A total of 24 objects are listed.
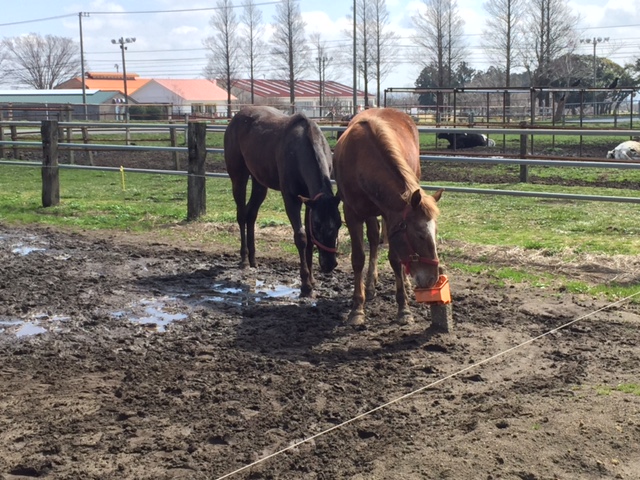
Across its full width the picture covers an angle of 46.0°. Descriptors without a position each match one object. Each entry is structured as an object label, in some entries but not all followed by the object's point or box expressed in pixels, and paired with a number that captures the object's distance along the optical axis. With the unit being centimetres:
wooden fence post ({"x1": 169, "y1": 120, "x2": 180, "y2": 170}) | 1666
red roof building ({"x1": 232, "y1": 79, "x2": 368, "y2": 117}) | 7794
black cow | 2278
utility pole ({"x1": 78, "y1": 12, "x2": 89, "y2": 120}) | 5723
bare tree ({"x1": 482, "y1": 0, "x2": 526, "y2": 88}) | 4403
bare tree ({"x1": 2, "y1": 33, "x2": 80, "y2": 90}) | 9569
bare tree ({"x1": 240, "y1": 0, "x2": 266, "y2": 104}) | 6006
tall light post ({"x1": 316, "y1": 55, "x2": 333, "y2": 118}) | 6506
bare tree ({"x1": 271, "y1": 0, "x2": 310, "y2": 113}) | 5625
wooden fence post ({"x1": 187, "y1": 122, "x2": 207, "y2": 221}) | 1015
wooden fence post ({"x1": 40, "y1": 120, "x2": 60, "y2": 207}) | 1164
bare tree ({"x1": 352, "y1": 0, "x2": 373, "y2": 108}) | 5109
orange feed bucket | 471
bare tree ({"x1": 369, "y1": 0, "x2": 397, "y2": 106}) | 5269
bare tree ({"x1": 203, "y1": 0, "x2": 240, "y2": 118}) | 5938
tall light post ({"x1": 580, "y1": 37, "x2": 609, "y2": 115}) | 5884
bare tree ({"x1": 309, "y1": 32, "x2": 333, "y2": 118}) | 6438
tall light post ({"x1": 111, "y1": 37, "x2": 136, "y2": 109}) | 6729
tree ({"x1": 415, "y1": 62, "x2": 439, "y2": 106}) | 5142
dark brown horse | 620
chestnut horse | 480
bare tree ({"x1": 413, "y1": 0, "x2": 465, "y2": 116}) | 4884
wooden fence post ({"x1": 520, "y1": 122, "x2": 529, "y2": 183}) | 1370
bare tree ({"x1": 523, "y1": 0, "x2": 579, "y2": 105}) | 4344
